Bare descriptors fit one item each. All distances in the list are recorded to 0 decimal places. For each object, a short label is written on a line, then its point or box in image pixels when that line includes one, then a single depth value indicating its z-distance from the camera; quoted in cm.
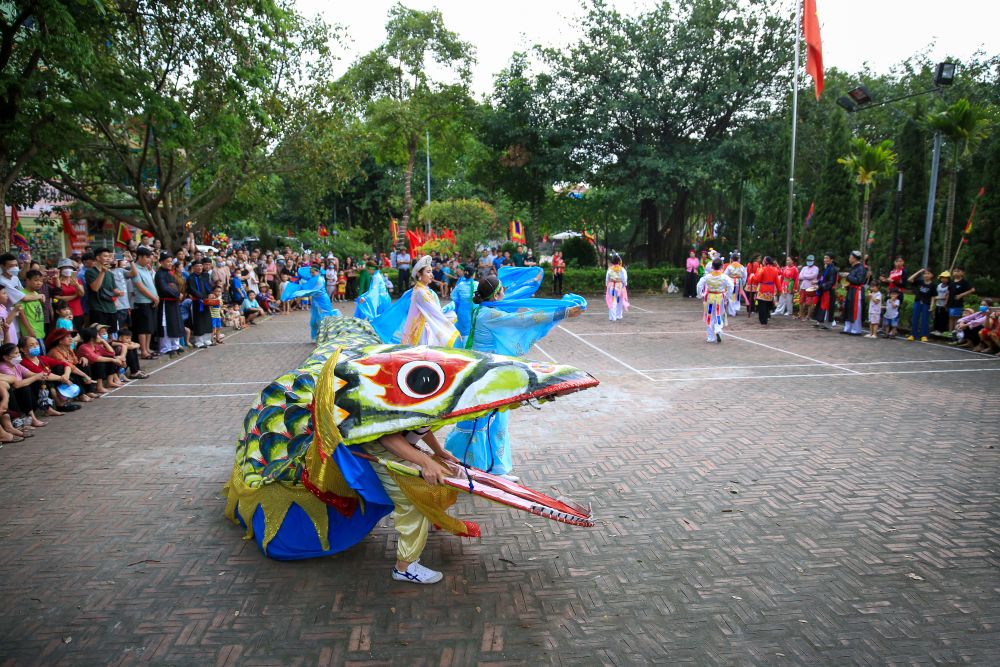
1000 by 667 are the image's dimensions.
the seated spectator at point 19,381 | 743
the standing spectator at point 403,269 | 2398
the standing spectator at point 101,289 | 1041
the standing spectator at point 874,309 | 1433
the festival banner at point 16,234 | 1777
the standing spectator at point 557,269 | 2442
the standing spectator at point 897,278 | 1419
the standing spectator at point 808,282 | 1727
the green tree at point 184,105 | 1218
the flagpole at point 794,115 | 1950
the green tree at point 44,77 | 934
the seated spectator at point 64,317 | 880
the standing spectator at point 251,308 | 1788
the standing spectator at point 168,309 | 1228
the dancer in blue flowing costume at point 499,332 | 567
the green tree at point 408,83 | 2808
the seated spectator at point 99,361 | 939
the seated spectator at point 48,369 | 790
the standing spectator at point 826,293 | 1589
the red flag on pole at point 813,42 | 1942
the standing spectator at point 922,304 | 1365
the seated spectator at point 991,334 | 1193
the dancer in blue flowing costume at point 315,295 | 1209
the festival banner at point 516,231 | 3091
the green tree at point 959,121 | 1665
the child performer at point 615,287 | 1756
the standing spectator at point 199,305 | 1344
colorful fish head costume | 356
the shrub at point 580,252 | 3122
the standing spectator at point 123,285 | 1086
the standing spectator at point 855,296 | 1466
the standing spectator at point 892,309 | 1419
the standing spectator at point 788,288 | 1850
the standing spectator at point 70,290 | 983
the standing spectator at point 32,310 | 834
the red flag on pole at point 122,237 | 2134
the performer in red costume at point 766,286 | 1639
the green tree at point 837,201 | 2252
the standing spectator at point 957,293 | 1330
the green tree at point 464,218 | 3016
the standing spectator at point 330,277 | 2208
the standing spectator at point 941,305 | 1361
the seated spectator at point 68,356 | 867
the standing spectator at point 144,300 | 1148
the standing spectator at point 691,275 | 2367
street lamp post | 1459
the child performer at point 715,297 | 1349
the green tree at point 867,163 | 2111
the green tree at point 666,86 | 2428
